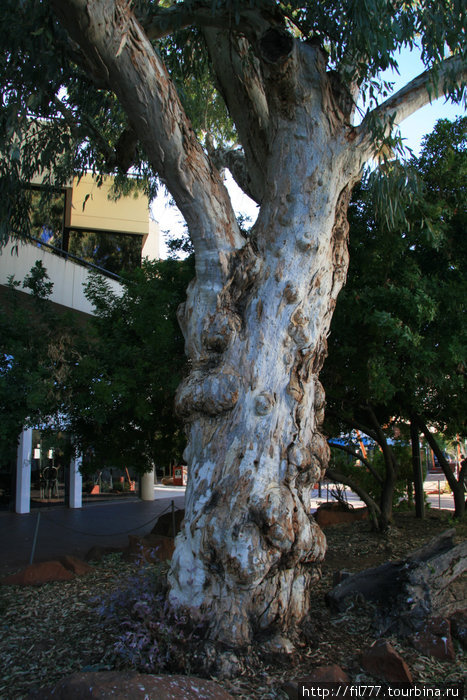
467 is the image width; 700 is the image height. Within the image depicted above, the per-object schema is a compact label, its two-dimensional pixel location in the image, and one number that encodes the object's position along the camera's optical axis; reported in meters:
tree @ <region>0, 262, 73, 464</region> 7.02
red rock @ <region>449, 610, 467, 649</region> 4.43
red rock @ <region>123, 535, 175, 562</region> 8.07
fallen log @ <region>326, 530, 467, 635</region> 4.65
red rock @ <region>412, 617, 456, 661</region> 4.25
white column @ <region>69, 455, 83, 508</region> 17.52
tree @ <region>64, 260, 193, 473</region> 7.53
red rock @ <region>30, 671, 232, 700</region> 3.12
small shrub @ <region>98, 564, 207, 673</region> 3.92
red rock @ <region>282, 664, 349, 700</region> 3.68
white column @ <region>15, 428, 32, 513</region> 15.61
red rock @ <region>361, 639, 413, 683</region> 3.83
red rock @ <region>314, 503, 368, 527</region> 12.00
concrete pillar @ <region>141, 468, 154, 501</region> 20.95
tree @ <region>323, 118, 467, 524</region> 6.69
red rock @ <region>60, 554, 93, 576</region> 7.34
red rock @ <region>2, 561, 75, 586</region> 6.74
